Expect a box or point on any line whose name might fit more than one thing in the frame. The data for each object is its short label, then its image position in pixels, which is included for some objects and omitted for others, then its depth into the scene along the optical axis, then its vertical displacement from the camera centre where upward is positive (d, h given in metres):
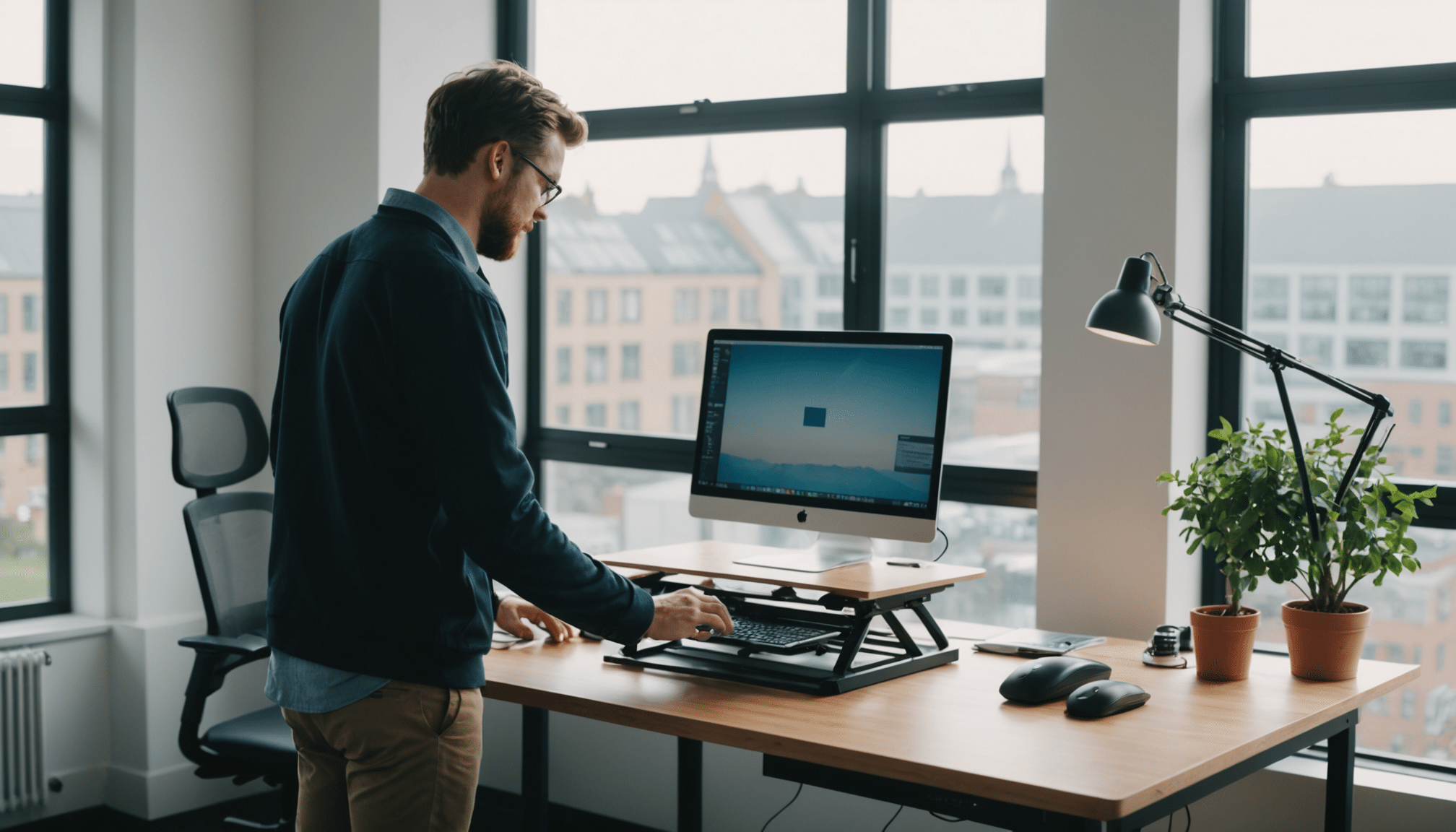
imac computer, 2.28 -0.08
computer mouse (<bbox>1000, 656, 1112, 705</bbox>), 1.93 -0.43
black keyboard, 2.11 -0.40
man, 1.52 -0.15
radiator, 3.39 -0.92
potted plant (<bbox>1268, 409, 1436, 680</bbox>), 2.06 -0.25
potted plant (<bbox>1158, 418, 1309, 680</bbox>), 2.05 -0.20
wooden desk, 1.59 -0.47
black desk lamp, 2.06 +0.12
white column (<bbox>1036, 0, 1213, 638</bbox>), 2.53 +0.22
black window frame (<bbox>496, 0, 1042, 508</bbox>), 2.96 +0.68
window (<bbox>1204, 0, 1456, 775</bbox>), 2.49 +0.33
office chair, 2.78 -0.42
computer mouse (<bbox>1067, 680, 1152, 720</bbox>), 1.85 -0.44
